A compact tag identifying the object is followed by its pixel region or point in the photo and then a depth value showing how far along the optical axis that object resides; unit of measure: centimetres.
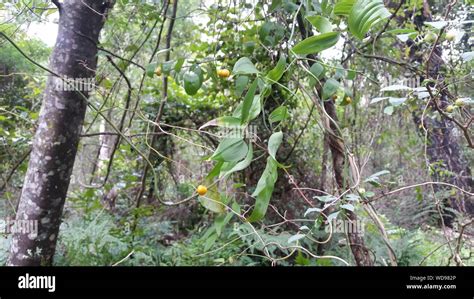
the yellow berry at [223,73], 67
